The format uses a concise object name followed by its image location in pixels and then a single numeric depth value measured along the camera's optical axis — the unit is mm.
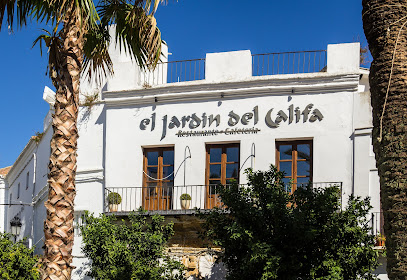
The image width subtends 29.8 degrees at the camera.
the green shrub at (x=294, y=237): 14750
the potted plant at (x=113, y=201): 20641
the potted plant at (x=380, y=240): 18288
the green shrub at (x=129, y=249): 17781
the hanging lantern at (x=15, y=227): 21922
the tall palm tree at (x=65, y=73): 11922
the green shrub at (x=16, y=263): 19359
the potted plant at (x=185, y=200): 20156
